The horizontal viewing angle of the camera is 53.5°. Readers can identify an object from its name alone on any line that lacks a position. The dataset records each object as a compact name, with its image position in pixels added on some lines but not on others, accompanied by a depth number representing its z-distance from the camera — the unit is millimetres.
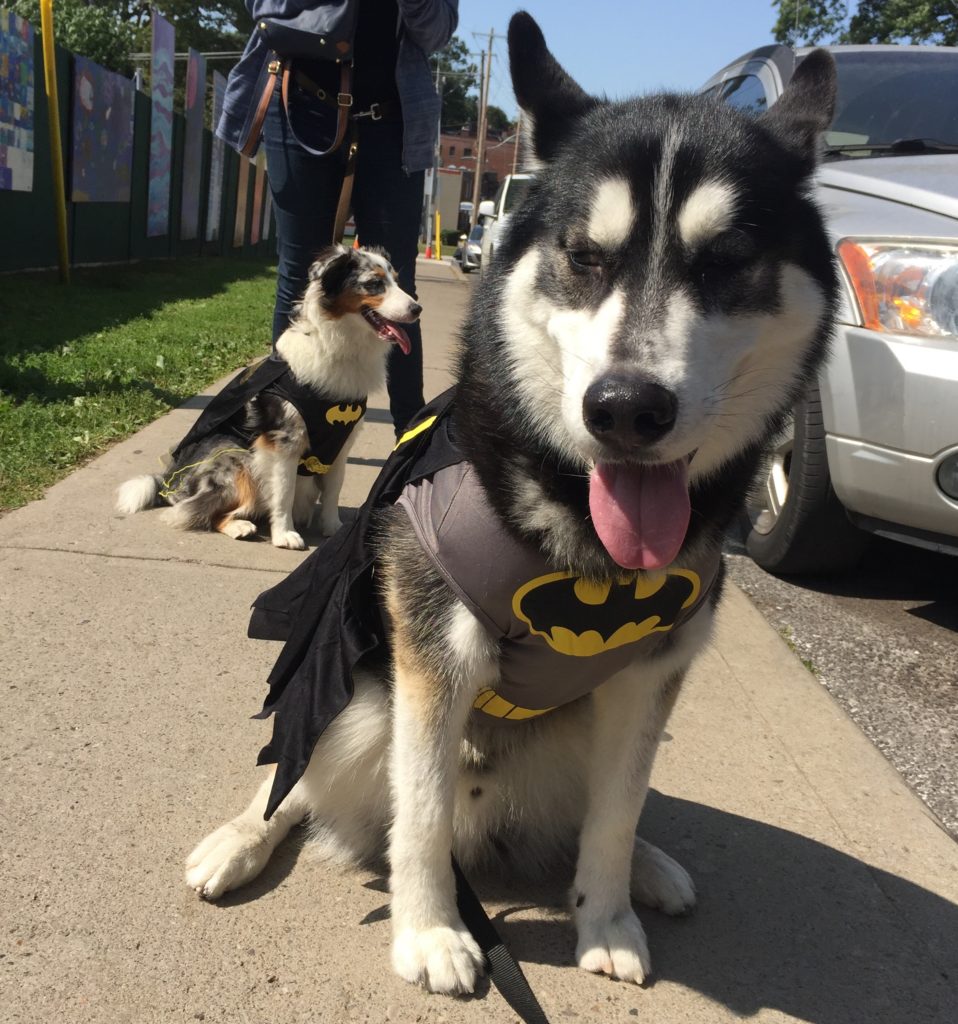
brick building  104812
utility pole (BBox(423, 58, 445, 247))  38300
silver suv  3398
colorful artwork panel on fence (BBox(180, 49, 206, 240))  17750
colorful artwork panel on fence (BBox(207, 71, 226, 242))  19520
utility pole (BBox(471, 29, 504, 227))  51875
